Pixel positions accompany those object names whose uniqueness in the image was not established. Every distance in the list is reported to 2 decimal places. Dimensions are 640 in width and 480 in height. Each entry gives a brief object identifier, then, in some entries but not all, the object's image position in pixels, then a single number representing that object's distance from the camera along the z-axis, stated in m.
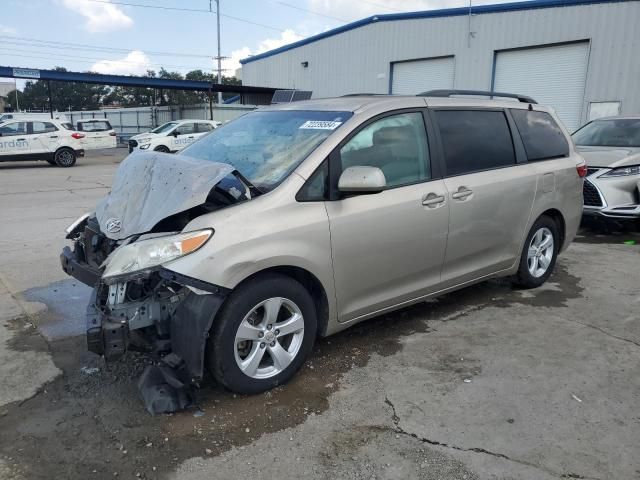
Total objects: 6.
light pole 42.28
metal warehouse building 16.34
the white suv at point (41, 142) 18.38
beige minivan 3.00
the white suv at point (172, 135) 21.72
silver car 7.61
